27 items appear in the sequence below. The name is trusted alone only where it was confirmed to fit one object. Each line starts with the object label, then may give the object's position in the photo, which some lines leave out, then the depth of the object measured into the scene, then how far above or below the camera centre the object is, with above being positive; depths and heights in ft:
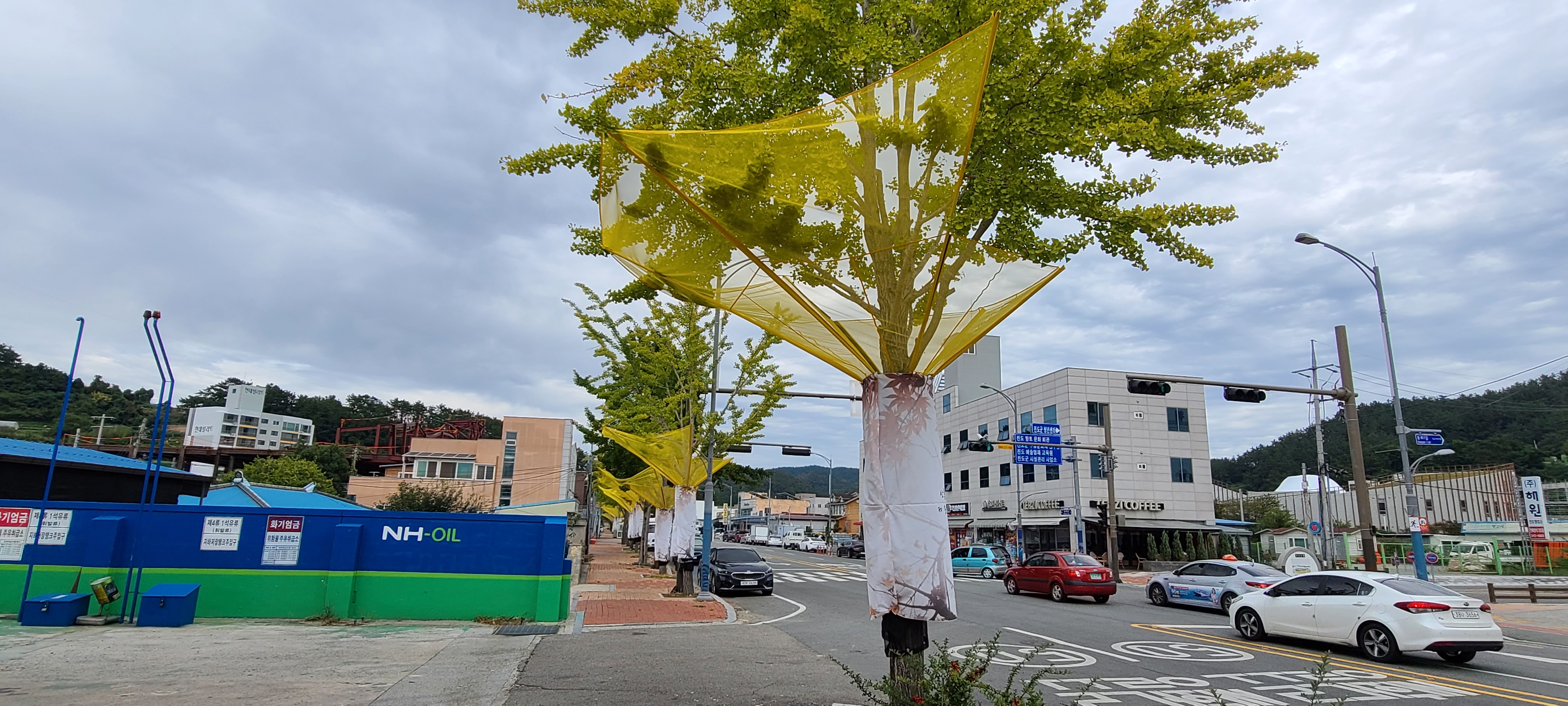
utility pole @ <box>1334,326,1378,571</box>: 58.13 +4.43
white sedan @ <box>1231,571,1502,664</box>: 34.55 -3.96
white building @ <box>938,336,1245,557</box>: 144.15 +11.40
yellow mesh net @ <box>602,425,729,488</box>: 70.64 +4.69
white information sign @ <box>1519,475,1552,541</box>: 142.31 +5.27
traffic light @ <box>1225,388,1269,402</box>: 61.31 +9.82
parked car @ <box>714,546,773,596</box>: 72.38 -5.80
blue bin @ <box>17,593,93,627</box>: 37.70 -5.68
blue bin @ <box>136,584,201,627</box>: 38.78 -5.53
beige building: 236.43 +11.04
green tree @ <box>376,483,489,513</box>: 145.79 +0.02
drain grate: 40.34 -6.39
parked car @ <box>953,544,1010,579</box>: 110.73 -6.19
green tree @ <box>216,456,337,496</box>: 176.65 +5.26
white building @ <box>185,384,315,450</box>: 354.54 +32.03
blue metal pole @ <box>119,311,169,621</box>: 38.73 -1.24
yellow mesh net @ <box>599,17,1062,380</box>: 18.24 +7.01
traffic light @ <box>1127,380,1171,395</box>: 63.72 +10.58
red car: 67.31 -4.93
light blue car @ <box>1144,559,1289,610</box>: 59.47 -4.47
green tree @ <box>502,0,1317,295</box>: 22.20 +12.32
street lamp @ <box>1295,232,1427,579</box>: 61.41 +6.54
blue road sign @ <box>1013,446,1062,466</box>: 98.22 +7.66
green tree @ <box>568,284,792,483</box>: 73.61 +12.59
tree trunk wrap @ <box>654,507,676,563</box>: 90.17 -2.79
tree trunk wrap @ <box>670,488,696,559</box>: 70.95 -1.53
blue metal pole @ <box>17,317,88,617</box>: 36.86 +0.47
